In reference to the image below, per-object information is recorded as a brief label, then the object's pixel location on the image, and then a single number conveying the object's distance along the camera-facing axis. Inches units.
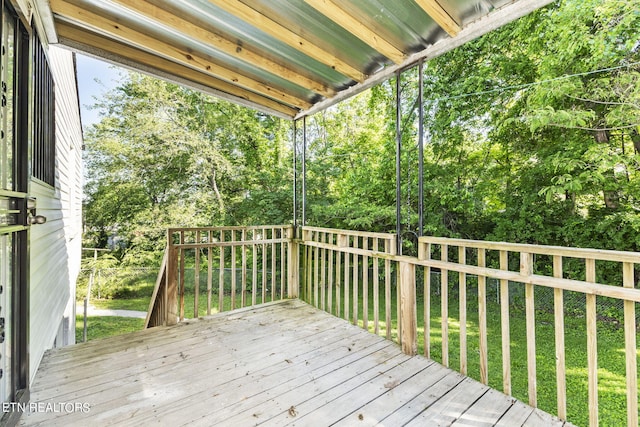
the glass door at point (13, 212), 58.1
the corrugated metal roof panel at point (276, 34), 73.9
